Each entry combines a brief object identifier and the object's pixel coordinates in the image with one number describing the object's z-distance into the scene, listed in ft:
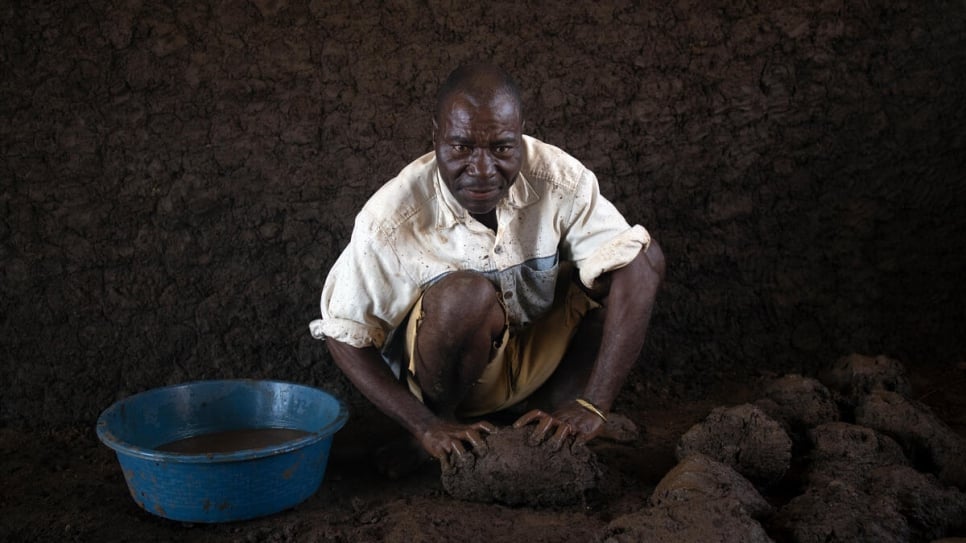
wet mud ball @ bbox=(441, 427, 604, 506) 6.77
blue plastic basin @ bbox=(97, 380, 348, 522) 6.85
